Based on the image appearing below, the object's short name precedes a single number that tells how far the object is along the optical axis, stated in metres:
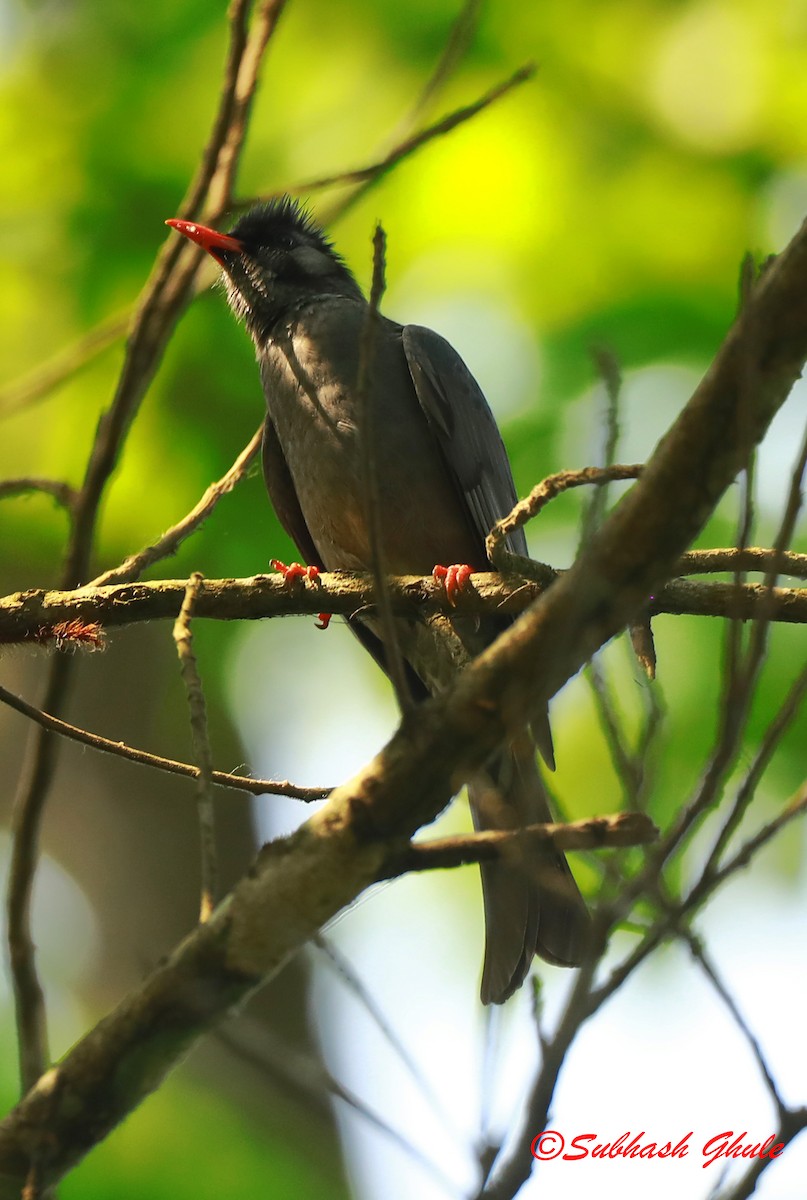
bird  7.92
